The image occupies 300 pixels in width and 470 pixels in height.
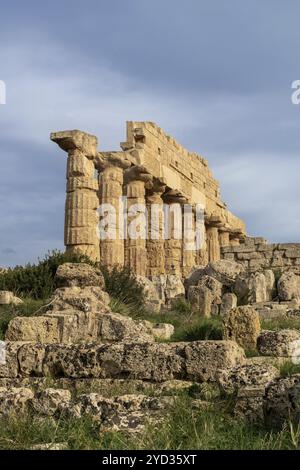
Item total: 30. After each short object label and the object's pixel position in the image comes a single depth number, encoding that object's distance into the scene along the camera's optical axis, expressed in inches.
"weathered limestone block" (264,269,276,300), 722.8
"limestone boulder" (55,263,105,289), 528.4
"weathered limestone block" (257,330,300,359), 352.5
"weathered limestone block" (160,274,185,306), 760.5
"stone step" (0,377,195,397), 279.1
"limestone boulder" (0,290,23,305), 534.3
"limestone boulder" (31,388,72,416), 253.9
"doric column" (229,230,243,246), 1604.3
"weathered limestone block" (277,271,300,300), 706.8
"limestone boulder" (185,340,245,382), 283.4
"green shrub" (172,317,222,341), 416.5
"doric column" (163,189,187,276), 1168.8
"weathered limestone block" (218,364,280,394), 247.9
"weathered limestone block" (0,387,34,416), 257.4
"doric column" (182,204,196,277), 1236.5
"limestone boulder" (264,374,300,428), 225.5
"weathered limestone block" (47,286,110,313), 451.5
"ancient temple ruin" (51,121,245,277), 869.2
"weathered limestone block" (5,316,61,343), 382.3
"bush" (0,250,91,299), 602.9
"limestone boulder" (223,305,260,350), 383.6
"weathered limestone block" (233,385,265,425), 230.1
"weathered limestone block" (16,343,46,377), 324.8
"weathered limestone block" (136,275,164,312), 682.8
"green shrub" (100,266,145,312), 637.3
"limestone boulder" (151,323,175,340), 455.2
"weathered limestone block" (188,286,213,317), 657.6
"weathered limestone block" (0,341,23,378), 328.2
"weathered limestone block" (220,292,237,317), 653.3
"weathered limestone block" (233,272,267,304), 696.4
